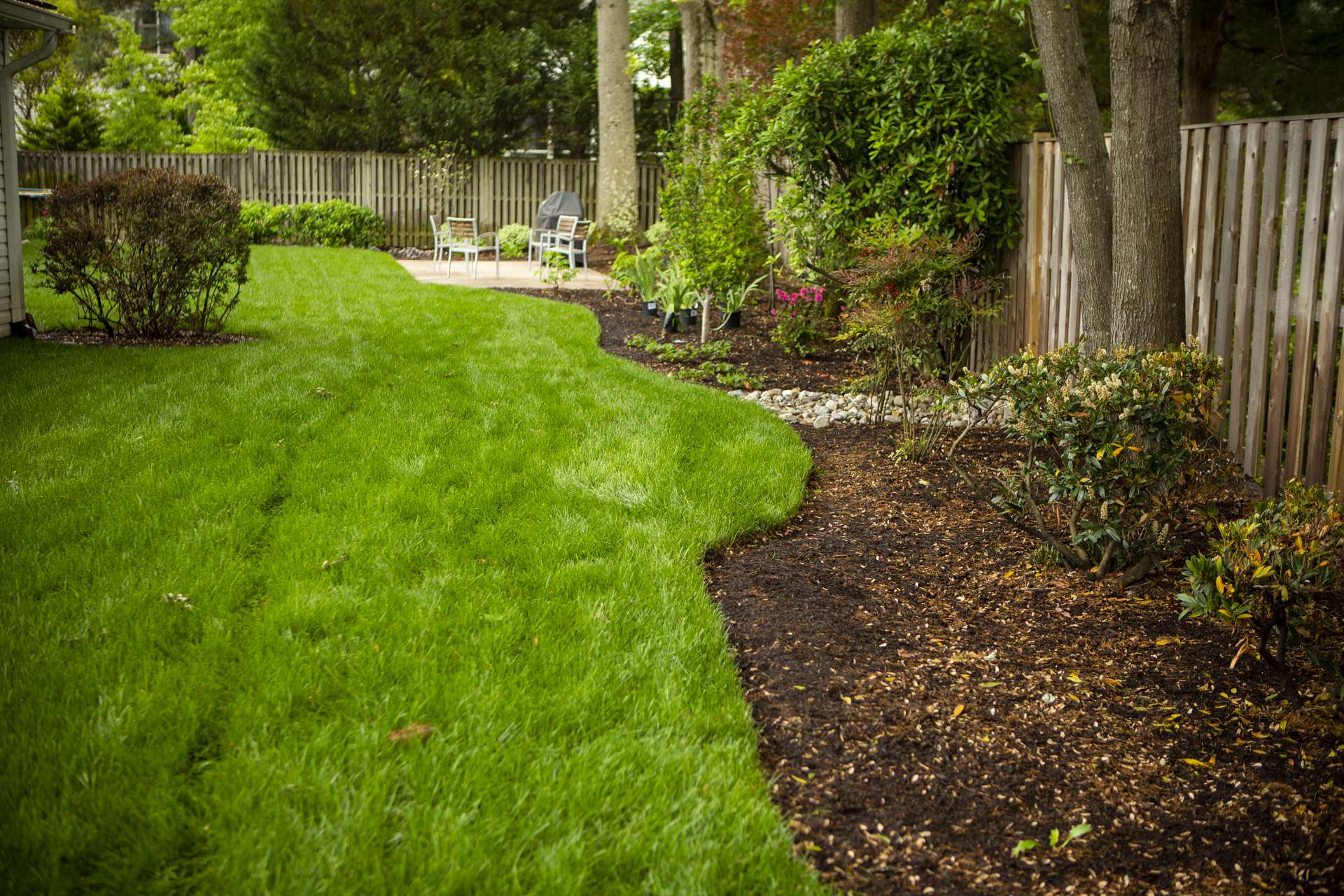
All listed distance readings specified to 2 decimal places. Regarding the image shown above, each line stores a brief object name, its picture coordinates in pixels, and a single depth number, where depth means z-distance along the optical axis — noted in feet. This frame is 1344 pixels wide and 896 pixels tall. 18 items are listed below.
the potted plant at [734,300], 31.30
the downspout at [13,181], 27.61
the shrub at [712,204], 30.40
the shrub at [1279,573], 9.45
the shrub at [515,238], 59.93
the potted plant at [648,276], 36.01
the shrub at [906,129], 23.32
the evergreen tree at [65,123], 79.23
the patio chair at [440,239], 51.96
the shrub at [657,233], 43.77
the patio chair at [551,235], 55.36
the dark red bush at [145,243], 25.22
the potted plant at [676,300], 32.30
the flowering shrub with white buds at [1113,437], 12.23
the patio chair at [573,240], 54.08
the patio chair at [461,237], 50.47
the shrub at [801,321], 28.17
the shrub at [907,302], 19.29
